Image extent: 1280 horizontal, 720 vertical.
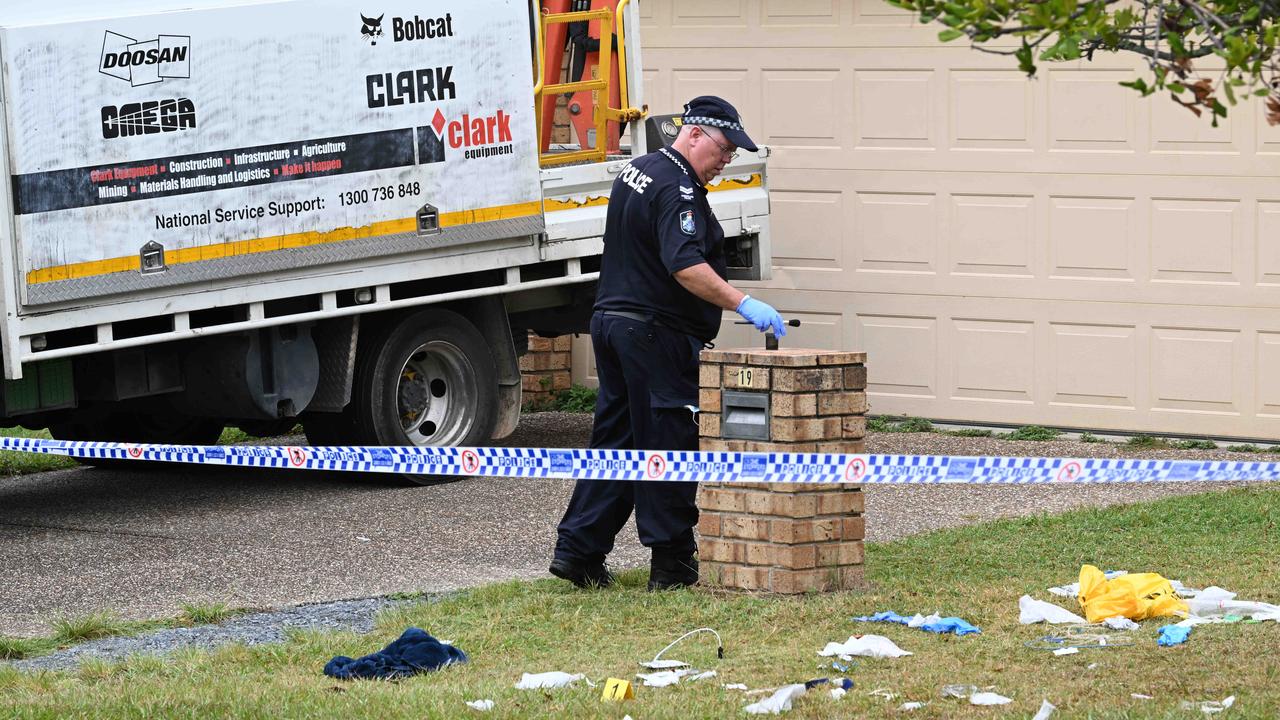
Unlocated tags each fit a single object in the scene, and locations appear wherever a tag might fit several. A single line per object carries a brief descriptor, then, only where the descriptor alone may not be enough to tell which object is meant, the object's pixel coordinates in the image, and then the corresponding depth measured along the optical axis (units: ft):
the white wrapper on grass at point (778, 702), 35.91
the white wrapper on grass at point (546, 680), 38.09
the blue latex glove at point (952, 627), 42.45
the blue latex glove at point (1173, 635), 40.65
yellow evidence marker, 36.83
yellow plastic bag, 43.37
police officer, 47.16
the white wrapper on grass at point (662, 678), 38.40
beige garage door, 72.23
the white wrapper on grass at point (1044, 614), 43.21
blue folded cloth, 39.70
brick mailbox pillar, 46.19
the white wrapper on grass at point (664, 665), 39.81
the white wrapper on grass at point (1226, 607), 43.50
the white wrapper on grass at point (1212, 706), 35.42
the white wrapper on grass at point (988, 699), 36.45
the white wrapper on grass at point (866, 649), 40.29
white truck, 56.39
